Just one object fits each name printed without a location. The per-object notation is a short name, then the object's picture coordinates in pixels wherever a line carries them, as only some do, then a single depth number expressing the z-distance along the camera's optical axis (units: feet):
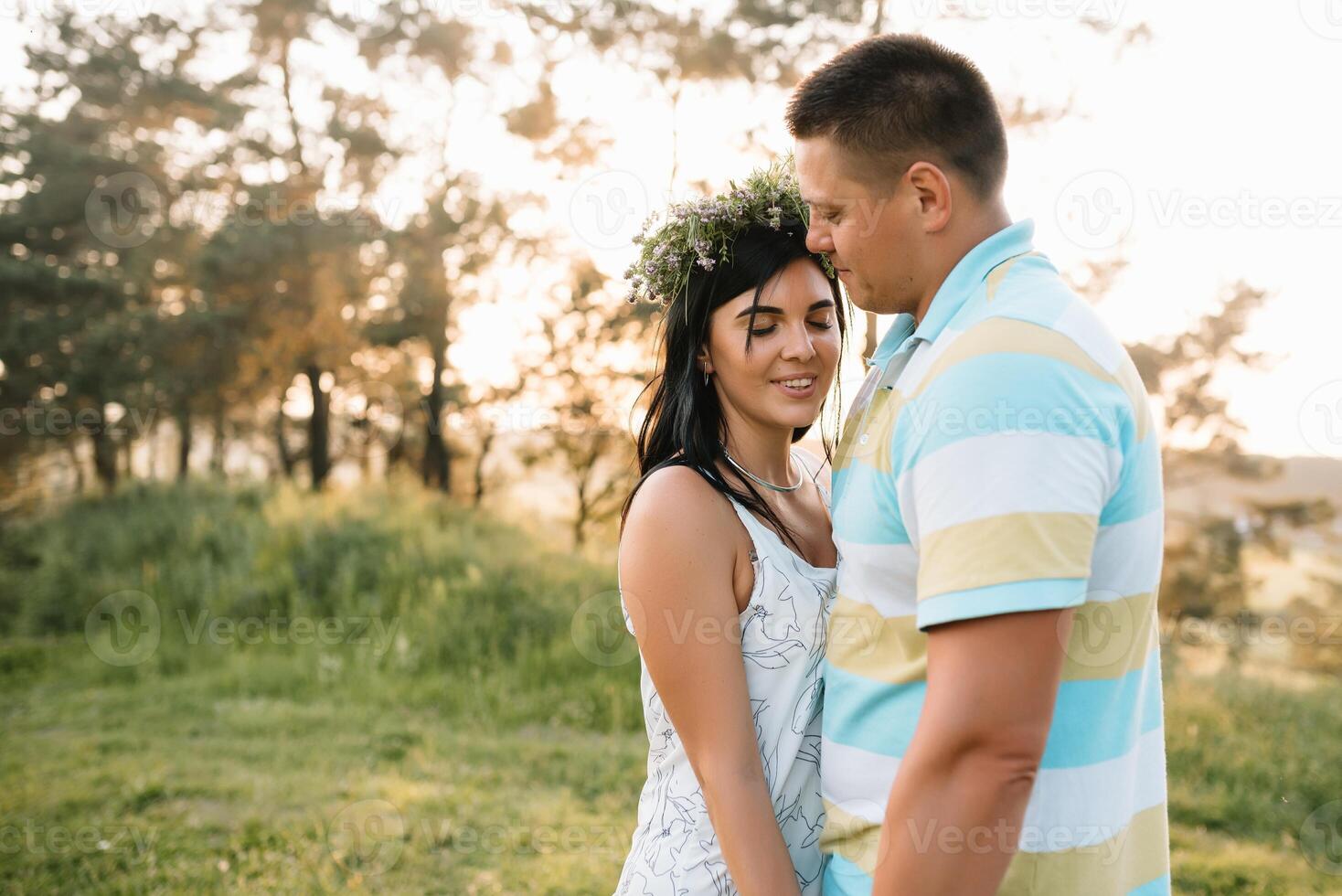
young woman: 6.53
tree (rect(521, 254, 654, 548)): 52.13
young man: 4.18
